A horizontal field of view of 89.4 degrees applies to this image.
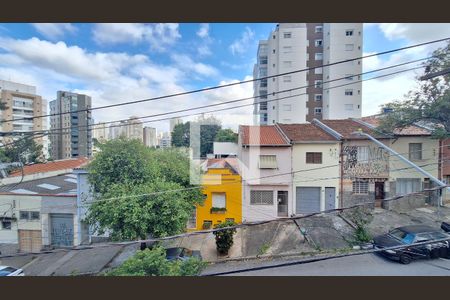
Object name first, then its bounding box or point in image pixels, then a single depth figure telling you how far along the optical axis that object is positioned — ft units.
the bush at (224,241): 22.67
